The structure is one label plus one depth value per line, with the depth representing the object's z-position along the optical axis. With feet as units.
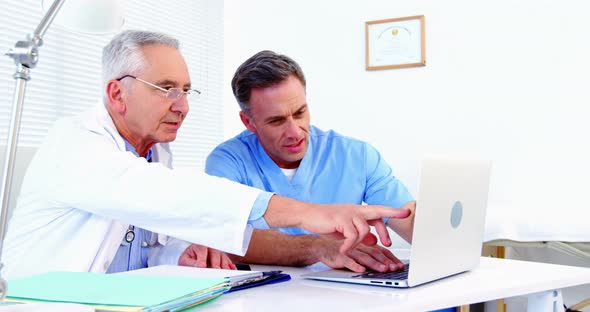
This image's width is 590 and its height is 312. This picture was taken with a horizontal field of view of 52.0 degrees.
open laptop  3.10
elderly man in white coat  3.36
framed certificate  10.34
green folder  2.46
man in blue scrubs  5.99
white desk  2.76
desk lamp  2.42
